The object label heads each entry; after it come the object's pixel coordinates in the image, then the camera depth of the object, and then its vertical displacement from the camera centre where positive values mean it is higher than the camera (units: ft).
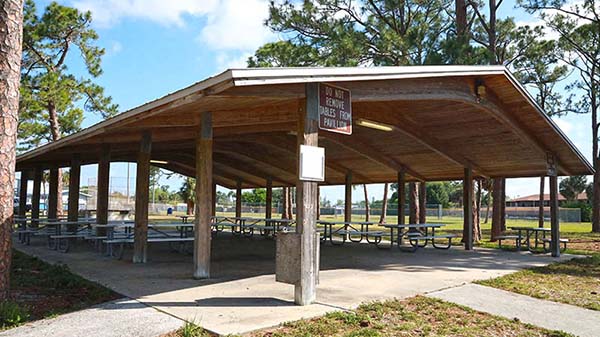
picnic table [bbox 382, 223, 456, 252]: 34.94 -2.45
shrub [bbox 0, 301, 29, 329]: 13.46 -3.36
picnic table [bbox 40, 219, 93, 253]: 31.23 -2.46
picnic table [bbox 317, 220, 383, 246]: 37.17 -2.47
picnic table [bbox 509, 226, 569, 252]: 35.49 -2.71
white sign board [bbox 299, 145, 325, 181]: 15.57 +1.30
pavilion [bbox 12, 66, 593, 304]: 16.17 +3.90
